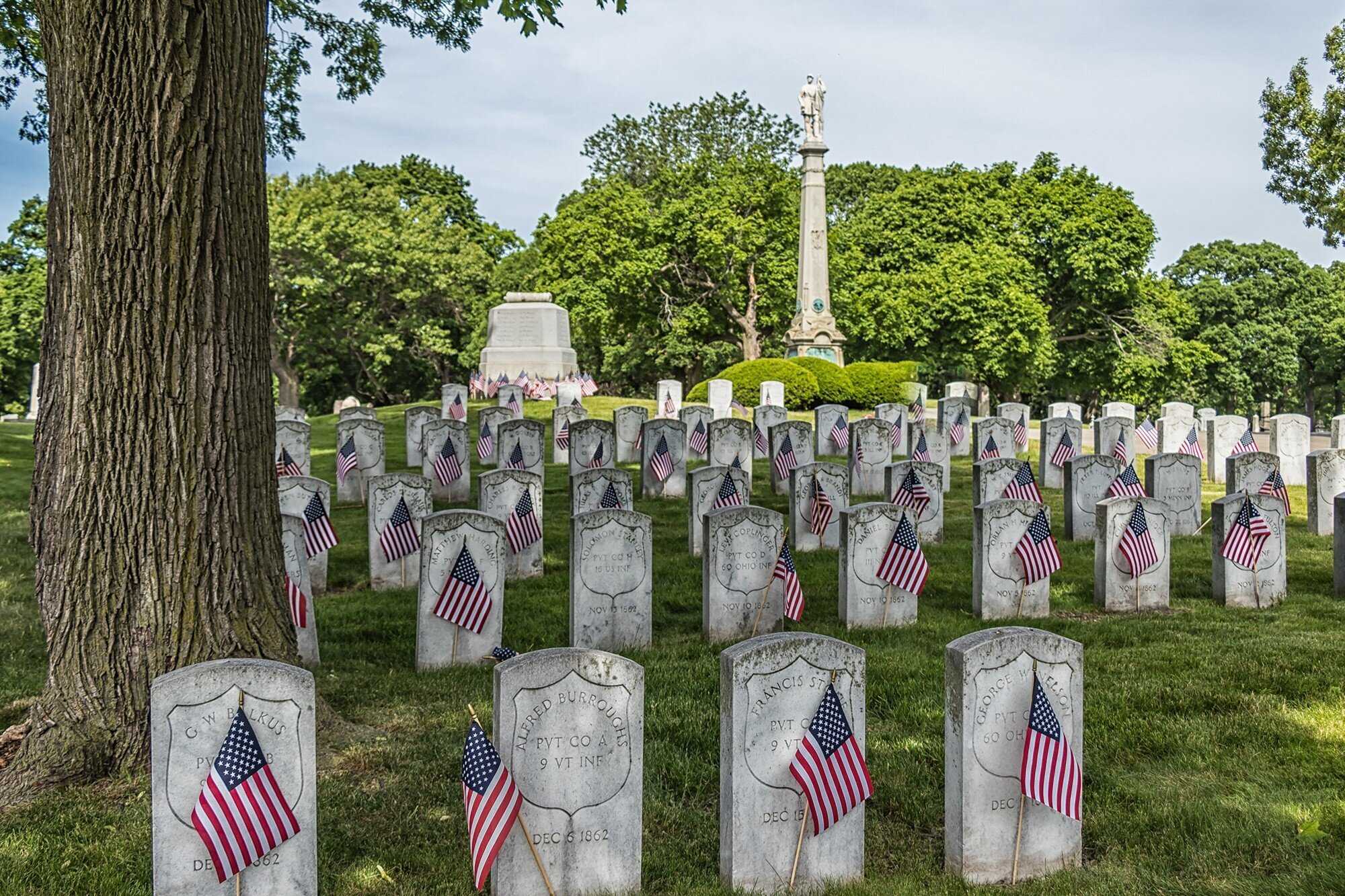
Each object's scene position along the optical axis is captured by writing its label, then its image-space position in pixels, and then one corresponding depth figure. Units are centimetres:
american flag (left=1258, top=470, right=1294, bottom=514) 1191
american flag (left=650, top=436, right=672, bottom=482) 1364
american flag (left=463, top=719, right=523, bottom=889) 388
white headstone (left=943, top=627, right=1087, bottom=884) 429
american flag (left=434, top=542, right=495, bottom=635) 711
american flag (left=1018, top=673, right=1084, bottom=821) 426
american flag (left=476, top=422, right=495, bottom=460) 1603
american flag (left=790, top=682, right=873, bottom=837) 418
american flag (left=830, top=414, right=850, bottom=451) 1770
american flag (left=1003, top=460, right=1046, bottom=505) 1120
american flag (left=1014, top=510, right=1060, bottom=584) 835
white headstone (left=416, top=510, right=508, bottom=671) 719
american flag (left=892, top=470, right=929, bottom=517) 1083
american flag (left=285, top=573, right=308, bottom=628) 687
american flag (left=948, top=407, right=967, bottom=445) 1875
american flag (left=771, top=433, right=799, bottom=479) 1361
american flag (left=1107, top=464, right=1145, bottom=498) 1107
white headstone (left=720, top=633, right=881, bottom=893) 417
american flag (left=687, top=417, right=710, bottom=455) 1608
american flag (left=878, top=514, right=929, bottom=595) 806
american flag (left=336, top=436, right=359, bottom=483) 1380
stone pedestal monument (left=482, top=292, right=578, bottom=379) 3228
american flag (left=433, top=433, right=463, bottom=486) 1366
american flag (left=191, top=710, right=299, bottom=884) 368
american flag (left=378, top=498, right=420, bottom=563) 919
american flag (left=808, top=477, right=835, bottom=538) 1041
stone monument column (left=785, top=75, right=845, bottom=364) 3225
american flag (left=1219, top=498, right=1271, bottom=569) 870
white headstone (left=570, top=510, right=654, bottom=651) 757
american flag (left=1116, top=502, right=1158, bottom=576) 856
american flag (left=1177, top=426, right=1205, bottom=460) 1769
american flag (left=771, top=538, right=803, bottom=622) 781
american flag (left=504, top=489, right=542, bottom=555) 953
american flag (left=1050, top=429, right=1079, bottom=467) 1520
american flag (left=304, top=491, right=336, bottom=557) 915
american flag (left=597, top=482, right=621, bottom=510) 977
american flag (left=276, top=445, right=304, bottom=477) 1291
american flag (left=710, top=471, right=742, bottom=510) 1006
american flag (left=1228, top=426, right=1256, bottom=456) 1688
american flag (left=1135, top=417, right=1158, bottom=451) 1941
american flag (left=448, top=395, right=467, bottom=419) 2147
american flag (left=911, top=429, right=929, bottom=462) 1484
